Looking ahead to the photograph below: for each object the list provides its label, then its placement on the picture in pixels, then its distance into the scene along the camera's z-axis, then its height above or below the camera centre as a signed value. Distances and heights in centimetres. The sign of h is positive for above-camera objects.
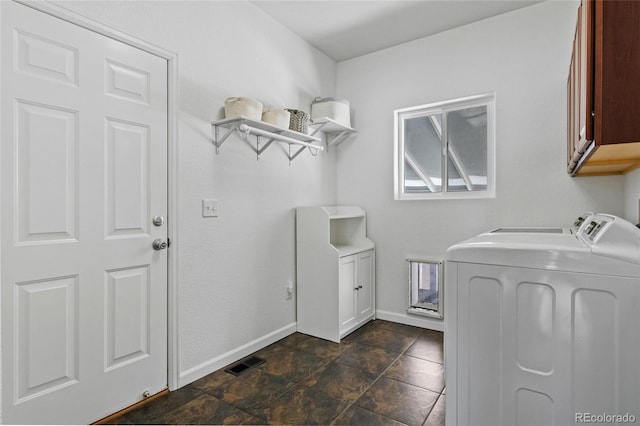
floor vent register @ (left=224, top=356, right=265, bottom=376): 224 -104
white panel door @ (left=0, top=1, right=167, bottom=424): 144 -4
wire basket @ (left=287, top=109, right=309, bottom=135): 264 +72
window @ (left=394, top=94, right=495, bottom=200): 286 +57
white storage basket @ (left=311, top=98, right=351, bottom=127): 306 +94
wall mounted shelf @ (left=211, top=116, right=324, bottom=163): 220 +58
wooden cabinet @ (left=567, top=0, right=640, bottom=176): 109 +46
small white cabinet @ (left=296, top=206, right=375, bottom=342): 275 -56
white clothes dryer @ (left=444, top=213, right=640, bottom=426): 123 -46
